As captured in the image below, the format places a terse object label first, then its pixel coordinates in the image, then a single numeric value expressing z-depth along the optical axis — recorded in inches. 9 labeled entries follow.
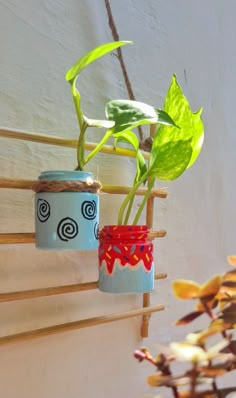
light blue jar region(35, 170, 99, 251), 22.8
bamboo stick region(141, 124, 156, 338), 31.3
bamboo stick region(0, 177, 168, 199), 23.8
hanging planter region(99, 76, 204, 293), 23.9
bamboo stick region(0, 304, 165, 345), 24.1
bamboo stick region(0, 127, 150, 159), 24.1
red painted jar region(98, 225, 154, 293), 24.4
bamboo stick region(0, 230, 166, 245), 23.5
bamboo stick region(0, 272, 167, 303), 23.5
